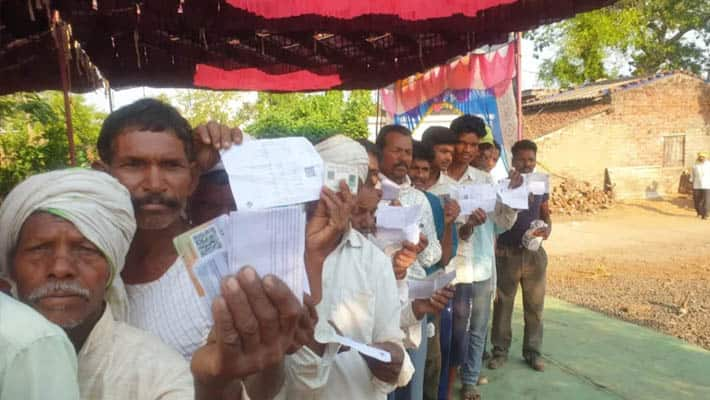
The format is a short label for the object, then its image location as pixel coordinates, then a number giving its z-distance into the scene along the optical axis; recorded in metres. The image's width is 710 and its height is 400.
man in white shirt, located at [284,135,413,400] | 1.77
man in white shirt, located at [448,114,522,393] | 3.92
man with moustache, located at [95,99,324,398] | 1.35
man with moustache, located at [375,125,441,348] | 3.13
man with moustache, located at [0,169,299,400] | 1.11
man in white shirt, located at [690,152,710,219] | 13.44
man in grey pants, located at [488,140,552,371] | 4.51
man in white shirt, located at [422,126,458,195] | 3.78
